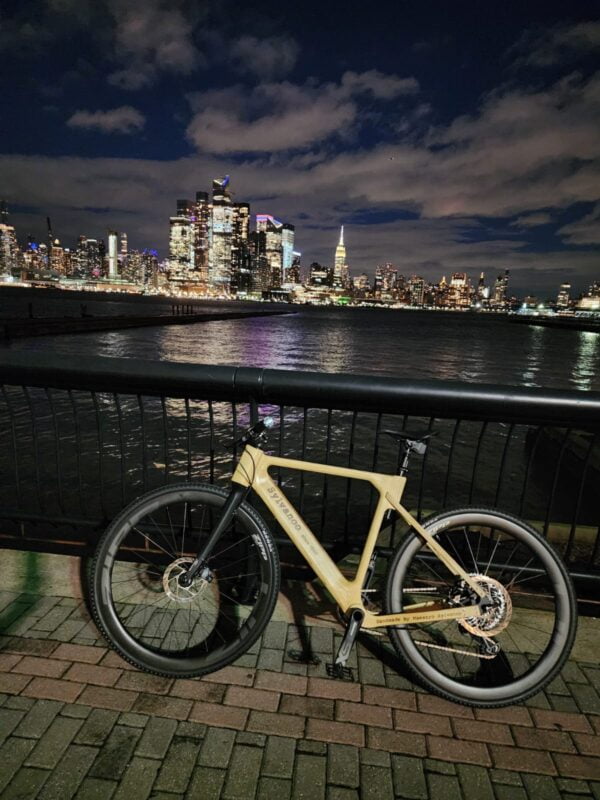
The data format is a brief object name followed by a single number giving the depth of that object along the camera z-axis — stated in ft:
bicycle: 8.88
